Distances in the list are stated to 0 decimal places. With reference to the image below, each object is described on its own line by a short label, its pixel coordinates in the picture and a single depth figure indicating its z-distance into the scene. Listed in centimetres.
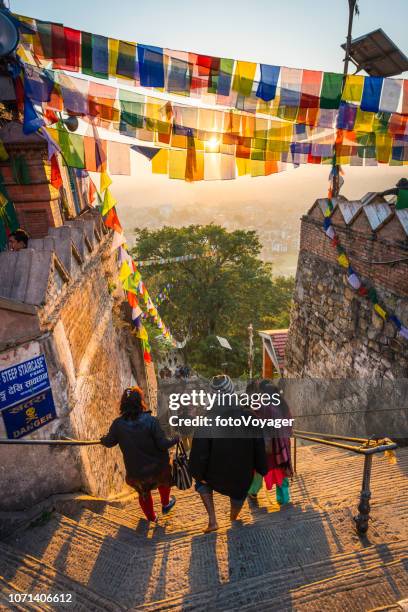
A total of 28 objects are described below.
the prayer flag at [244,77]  605
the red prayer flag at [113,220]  756
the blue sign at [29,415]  351
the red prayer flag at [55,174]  679
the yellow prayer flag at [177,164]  680
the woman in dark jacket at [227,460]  319
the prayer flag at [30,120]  539
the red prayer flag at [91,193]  1027
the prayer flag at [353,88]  623
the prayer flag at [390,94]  620
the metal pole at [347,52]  807
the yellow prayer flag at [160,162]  671
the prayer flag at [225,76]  599
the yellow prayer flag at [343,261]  687
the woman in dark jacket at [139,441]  327
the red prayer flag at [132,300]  888
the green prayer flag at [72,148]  619
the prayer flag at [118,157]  649
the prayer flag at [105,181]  653
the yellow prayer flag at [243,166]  731
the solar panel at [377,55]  834
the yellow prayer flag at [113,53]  571
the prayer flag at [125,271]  802
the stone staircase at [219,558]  251
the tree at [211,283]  2159
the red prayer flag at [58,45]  550
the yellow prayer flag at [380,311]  582
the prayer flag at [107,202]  690
